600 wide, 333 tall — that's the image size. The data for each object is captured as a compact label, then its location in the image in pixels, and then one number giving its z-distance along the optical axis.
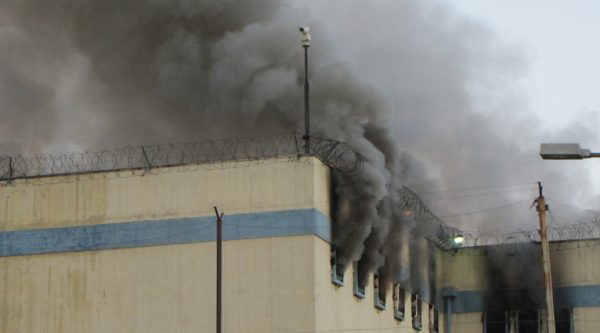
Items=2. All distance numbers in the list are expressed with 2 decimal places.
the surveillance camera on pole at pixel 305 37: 41.00
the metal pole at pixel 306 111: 40.00
